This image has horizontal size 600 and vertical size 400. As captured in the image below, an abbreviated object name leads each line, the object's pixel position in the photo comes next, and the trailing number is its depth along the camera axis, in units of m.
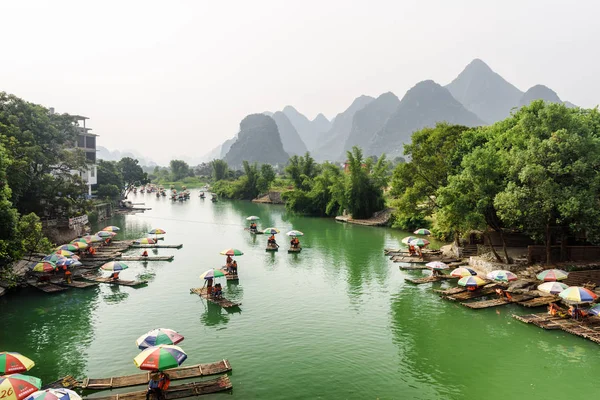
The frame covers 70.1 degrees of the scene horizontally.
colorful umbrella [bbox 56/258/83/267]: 30.12
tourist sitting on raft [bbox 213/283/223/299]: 26.36
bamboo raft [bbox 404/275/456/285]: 30.31
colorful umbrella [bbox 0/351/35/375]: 14.55
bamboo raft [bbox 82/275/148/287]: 30.50
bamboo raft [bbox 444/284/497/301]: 25.98
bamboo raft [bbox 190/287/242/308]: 25.19
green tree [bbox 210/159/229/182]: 158.00
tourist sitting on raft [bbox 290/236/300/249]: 43.47
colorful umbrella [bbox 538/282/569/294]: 22.47
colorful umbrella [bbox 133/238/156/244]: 41.84
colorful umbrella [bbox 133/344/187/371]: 14.89
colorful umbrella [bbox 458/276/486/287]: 25.59
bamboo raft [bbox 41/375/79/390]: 15.69
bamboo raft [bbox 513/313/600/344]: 19.97
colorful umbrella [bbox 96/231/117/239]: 42.62
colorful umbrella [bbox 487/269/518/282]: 25.47
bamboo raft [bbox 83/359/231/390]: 15.91
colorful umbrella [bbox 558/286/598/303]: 20.61
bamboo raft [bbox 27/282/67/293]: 28.26
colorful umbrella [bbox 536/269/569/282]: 24.42
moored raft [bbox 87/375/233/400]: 14.97
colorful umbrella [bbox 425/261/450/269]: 30.10
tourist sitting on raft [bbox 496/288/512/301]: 25.64
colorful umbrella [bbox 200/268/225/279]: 26.81
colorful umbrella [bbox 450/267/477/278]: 27.02
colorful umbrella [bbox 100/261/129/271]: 30.30
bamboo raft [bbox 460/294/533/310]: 24.47
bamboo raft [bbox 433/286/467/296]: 27.00
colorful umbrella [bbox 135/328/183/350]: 16.56
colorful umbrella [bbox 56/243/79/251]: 35.05
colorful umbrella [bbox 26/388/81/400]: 12.41
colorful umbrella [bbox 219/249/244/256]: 33.91
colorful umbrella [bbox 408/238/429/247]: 36.61
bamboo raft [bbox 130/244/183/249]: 44.72
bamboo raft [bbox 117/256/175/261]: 38.50
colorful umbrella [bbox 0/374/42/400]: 12.86
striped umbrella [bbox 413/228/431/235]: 40.97
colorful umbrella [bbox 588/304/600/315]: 19.93
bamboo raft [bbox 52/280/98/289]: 29.70
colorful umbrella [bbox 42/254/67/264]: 29.90
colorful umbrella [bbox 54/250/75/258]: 32.28
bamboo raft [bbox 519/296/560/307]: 24.22
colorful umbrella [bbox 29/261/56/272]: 28.64
